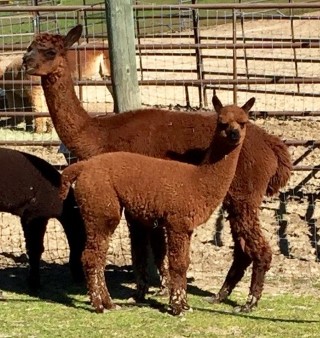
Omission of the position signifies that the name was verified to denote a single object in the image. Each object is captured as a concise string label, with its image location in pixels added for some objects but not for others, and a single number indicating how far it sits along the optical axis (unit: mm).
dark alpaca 7125
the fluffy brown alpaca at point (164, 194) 6367
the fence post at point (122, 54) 7488
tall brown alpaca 6859
